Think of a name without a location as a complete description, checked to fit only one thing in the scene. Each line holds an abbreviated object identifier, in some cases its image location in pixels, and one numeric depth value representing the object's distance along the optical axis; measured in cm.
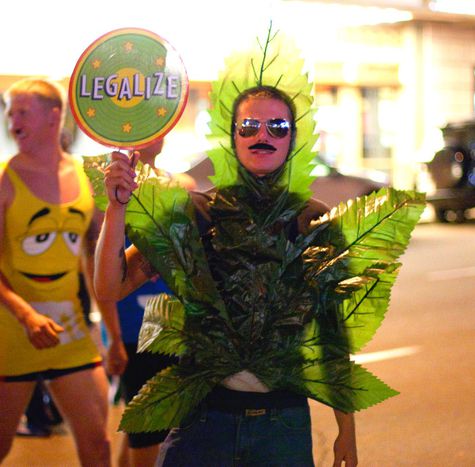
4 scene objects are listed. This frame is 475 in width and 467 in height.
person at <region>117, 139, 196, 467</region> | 383
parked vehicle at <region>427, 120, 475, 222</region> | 1900
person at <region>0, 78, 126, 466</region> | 381
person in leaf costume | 266
